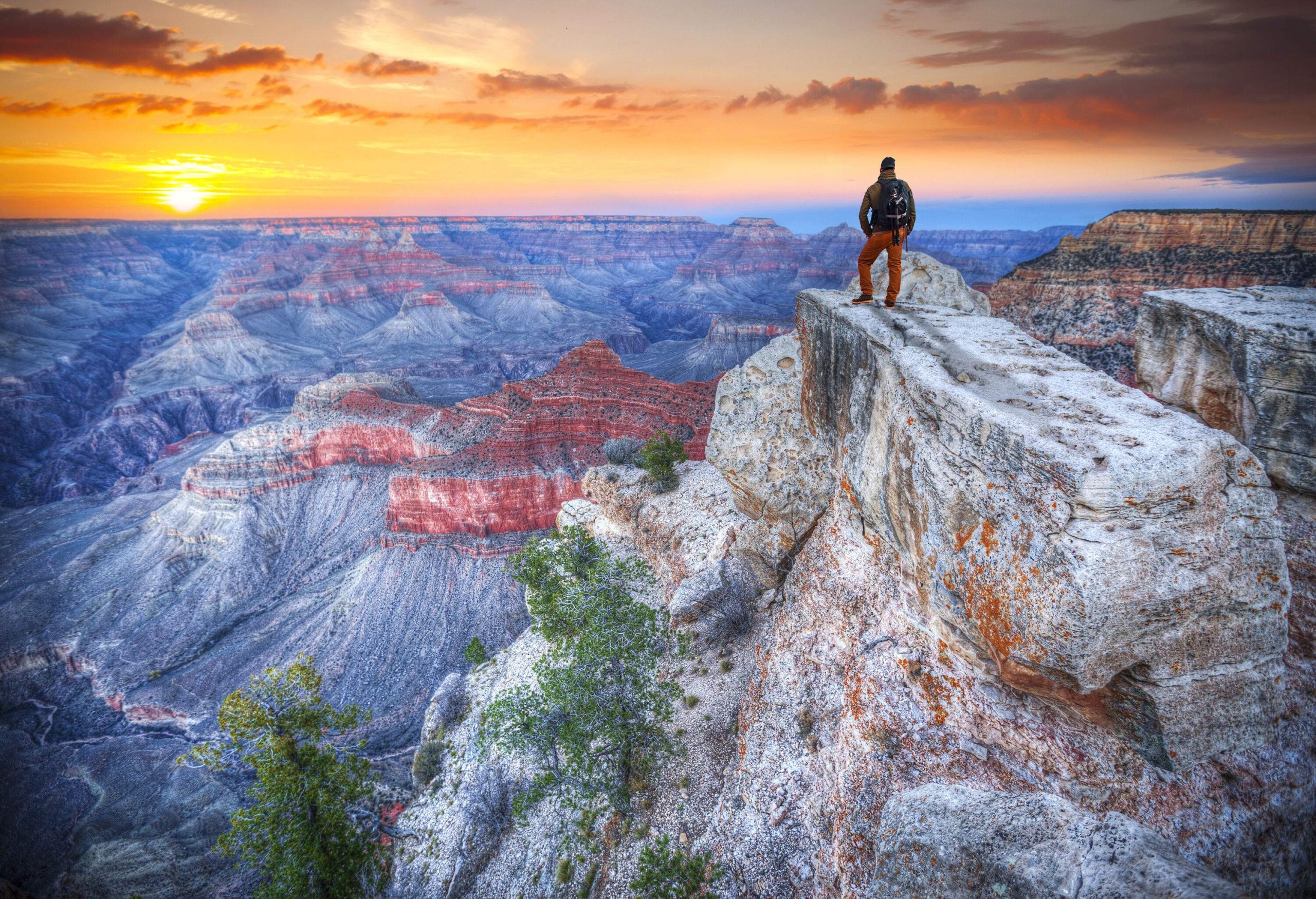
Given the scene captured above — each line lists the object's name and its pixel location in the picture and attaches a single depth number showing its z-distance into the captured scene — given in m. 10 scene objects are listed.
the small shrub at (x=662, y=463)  26.69
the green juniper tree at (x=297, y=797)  14.05
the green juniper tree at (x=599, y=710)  14.59
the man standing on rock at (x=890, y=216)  11.61
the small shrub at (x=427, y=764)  21.92
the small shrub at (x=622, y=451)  32.06
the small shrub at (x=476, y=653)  28.30
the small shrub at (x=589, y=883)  13.74
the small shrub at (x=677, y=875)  10.72
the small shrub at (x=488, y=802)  18.08
